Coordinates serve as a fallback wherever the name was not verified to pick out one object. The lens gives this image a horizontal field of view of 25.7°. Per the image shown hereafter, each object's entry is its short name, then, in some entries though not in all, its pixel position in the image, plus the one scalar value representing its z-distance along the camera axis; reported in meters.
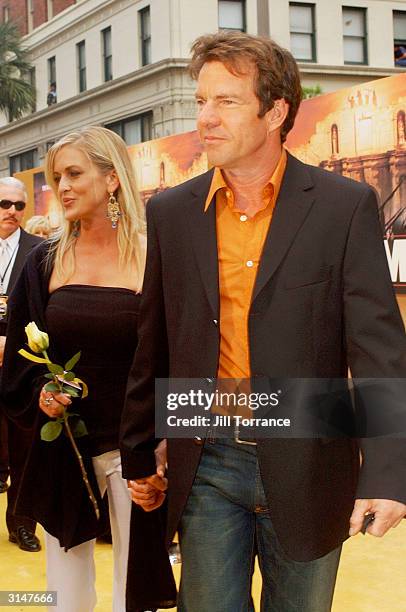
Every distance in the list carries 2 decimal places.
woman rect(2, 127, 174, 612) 2.78
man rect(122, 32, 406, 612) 1.94
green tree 21.59
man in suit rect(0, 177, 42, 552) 4.87
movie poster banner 6.05
